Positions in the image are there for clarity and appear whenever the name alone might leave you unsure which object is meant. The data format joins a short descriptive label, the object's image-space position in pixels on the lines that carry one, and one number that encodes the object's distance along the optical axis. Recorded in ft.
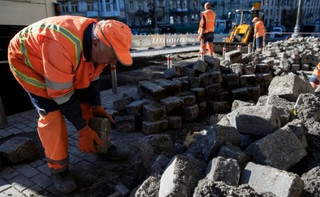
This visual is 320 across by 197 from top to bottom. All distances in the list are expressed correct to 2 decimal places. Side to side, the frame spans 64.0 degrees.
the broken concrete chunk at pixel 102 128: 10.68
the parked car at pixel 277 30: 106.82
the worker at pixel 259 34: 42.24
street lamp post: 57.06
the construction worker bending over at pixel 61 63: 8.20
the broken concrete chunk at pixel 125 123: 14.79
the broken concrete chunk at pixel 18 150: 11.32
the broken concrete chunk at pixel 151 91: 15.19
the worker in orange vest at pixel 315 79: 18.25
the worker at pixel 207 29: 31.40
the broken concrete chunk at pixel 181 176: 6.84
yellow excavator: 48.78
